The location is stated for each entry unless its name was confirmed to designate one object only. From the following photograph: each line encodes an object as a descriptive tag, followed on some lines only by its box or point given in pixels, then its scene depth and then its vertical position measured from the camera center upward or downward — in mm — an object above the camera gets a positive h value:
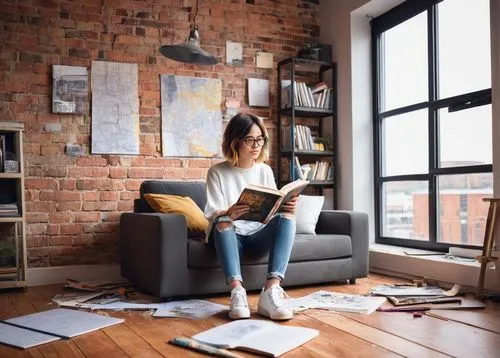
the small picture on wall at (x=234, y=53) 4473 +1053
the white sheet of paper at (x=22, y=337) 2146 -710
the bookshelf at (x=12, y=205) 3504 -205
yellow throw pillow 3281 -226
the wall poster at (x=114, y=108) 3988 +522
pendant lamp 3533 +853
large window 3611 +378
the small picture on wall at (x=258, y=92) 4552 +720
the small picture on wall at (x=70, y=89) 3875 +654
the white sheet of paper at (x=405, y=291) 3055 -747
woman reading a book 2598 -279
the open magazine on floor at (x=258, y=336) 2018 -696
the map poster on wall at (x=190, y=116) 4211 +479
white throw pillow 3760 -310
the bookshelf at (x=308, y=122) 4496 +462
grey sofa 2953 -521
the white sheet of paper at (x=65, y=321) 2330 -719
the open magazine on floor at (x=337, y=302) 2727 -742
